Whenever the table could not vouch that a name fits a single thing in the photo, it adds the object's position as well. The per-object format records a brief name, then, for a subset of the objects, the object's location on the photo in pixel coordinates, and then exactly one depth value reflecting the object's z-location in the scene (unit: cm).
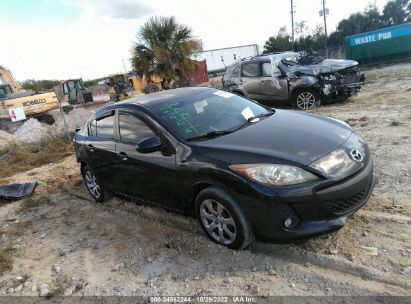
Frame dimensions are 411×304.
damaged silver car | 1059
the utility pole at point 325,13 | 3722
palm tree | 1562
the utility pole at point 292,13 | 4194
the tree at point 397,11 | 4362
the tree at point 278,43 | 4153
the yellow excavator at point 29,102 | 1856
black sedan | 342
